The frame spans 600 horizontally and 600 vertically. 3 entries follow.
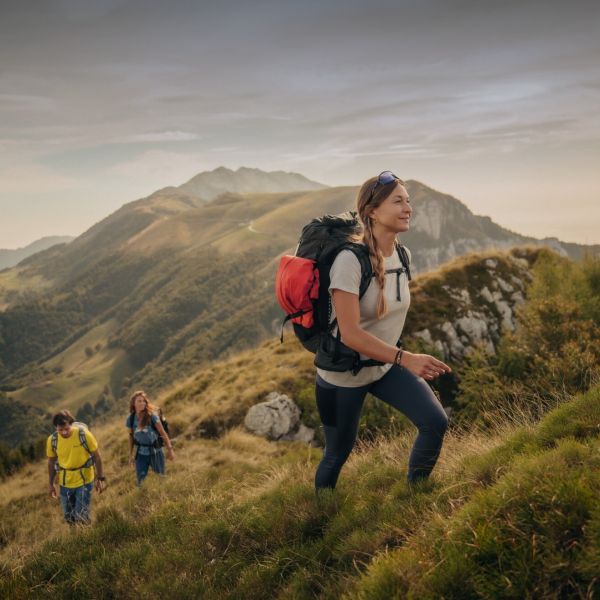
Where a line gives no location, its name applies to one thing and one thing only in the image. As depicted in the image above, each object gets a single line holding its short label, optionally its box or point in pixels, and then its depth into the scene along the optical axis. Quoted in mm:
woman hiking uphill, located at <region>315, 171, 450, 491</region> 3287
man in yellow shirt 7352
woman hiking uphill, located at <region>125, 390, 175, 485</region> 9055
